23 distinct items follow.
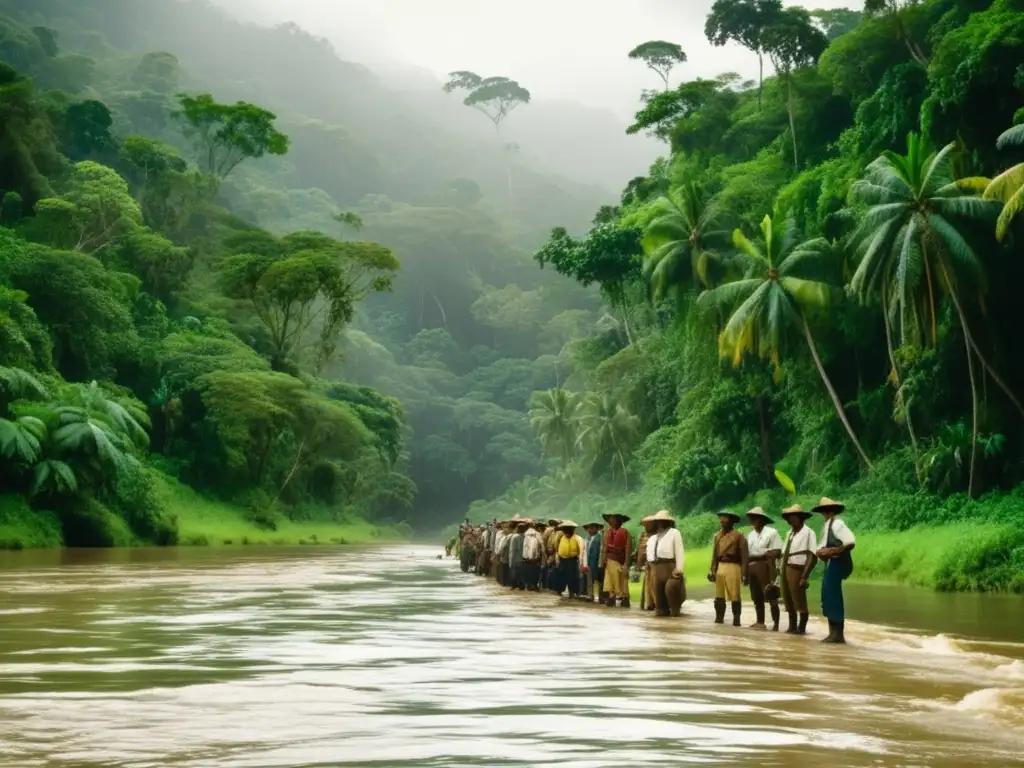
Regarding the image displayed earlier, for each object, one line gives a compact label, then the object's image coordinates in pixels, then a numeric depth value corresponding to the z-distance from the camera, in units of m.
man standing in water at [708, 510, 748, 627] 19.12
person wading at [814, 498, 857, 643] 16.30
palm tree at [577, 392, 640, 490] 78.69
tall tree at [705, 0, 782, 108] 56.25
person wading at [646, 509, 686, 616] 19.97
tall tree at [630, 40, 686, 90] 79.06
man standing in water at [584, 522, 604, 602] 24.44
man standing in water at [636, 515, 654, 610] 21.89
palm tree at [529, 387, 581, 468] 94.25
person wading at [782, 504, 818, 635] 17.09
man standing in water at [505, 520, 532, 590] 29.06
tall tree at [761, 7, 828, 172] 52.38
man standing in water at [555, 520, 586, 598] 25.97
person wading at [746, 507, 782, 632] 18.61
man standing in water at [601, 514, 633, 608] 23.11
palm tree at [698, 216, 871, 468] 41.50
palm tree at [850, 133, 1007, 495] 34.50
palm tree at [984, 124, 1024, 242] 27.83
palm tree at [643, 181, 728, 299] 49.94
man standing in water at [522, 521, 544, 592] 28.22
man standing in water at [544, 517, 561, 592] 27.02
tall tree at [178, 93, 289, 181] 80.94
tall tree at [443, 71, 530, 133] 150.50
